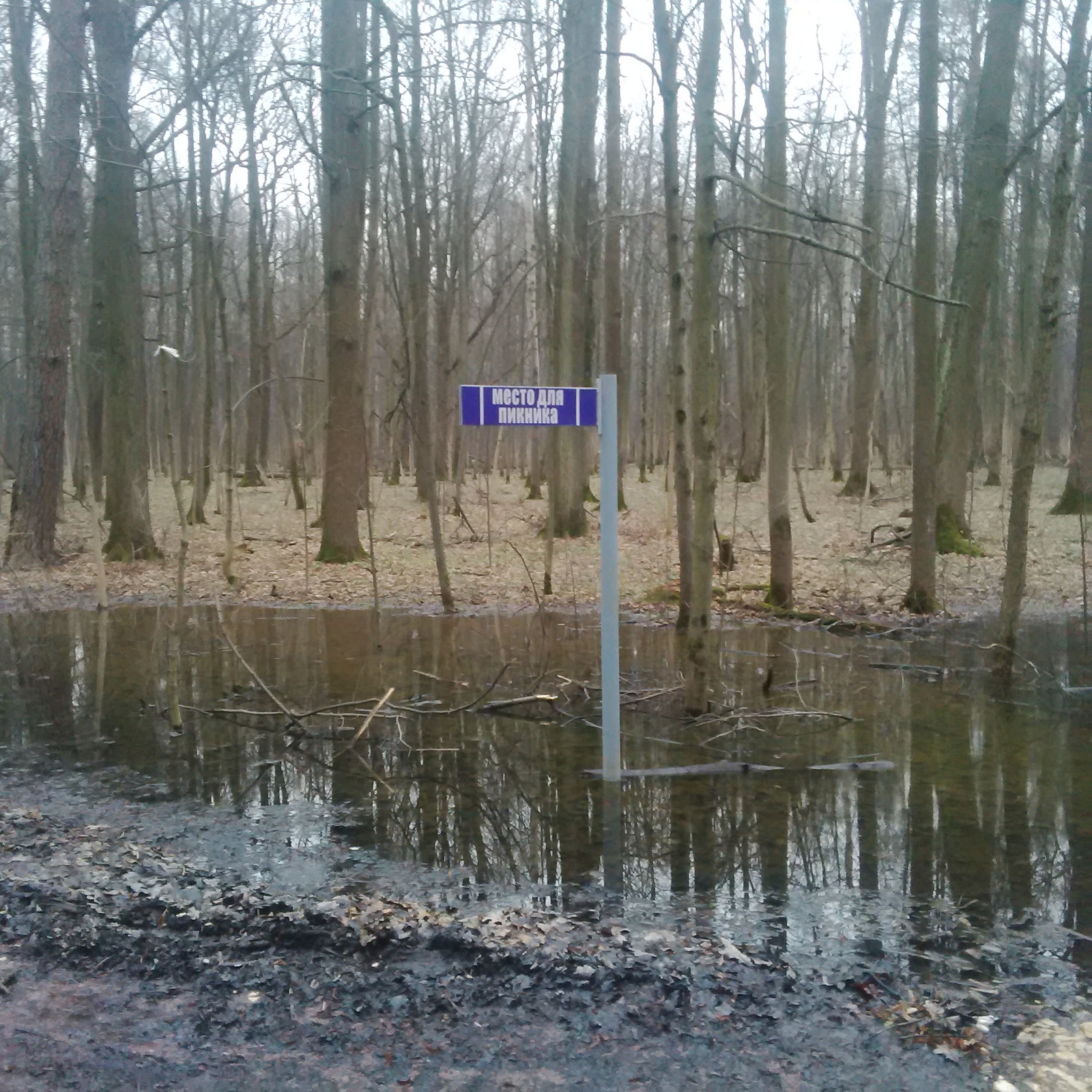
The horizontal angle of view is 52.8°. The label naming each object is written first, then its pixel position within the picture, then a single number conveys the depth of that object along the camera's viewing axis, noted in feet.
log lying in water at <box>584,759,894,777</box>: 24.54
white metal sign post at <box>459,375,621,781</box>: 21.71
